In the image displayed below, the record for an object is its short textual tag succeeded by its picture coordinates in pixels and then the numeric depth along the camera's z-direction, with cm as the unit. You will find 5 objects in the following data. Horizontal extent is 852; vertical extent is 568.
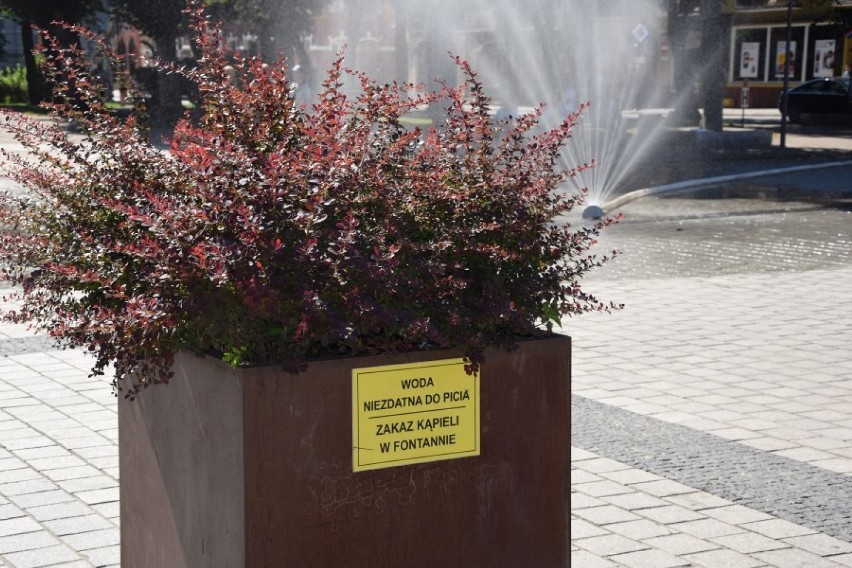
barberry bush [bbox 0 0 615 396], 539
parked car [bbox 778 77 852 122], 6258
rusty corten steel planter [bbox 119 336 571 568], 541
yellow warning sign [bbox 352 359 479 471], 560
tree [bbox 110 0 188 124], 5530
